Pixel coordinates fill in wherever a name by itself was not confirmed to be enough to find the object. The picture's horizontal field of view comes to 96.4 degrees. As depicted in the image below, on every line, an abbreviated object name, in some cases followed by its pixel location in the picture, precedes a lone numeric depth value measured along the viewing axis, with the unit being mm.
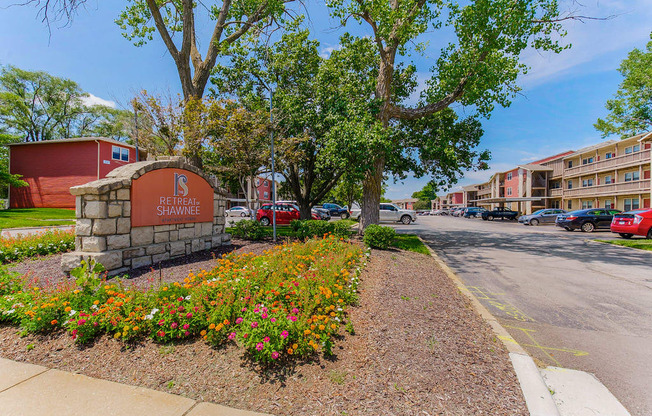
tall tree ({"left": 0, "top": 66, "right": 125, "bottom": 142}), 35406
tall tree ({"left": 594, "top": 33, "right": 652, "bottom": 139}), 29328
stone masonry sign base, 5570
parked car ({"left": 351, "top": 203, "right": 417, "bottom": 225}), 27312
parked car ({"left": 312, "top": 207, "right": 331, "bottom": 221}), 30059
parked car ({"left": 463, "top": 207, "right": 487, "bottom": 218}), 46781
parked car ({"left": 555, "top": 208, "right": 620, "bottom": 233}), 20656
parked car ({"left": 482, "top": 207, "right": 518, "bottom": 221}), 38000
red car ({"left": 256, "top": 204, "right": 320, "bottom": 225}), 20203
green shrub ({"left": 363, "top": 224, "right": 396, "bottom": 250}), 8633
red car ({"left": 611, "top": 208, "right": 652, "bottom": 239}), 14156
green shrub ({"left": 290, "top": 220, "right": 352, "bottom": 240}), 10172
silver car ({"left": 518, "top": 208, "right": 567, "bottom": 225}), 29062
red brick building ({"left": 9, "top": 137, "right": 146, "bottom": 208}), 25031
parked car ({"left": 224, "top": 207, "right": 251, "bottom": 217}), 33219
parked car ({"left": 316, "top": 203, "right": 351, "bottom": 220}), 40125
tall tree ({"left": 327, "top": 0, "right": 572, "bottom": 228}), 9953
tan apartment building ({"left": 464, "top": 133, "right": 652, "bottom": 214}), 28031
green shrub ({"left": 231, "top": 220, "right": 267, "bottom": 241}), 10266
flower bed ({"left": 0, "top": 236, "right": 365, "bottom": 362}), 2809
